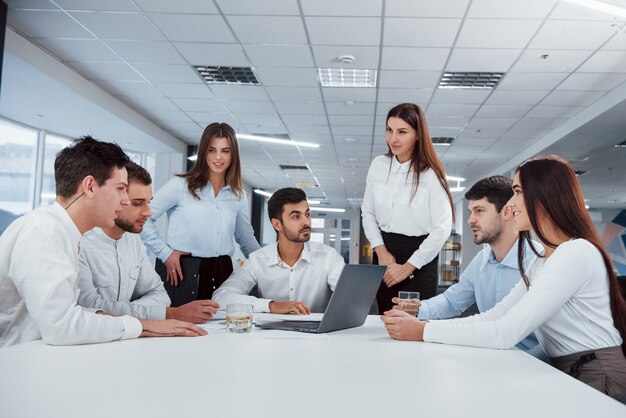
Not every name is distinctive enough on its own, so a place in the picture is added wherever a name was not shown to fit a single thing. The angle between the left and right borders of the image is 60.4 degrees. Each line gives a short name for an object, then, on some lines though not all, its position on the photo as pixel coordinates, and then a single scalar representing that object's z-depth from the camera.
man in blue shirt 2.28
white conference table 0.84
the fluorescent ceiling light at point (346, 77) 5.96
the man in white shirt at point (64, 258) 1.36
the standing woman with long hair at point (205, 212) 2.80
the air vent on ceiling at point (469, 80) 5.89
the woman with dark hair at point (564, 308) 1.43
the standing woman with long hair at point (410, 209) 2.47
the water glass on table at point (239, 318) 1.61
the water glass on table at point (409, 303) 1.94
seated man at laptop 2.55
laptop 1.59
